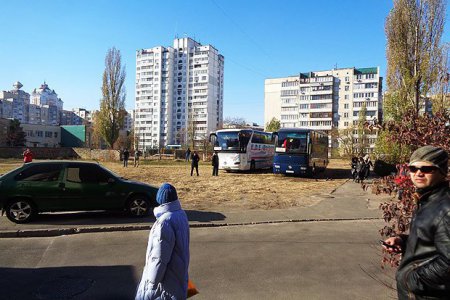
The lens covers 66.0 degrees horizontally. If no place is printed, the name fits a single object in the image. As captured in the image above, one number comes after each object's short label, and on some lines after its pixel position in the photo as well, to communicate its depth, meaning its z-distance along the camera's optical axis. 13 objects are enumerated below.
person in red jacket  20.61
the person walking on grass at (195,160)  25.55
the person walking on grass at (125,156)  35.52
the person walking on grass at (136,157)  37.69
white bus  28.81
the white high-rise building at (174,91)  136.50
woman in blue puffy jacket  3.22
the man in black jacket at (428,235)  2.12
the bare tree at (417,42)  24.09
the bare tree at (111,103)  58.84
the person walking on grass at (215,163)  26.31
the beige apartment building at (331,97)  103.06
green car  9.38
